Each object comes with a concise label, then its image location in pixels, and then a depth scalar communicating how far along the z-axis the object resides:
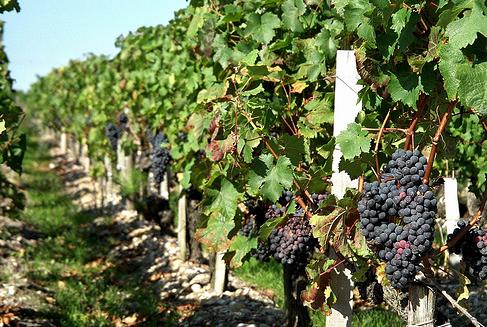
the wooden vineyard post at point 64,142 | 22.07
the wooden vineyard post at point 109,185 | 12.50
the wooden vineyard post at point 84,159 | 16.71
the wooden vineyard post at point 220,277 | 6.16
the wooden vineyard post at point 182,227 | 7.56
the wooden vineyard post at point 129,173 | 10.98
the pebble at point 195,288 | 6.56
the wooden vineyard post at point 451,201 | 5.51
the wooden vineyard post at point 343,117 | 3.22
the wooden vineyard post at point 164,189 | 10.27
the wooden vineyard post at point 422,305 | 2.81
